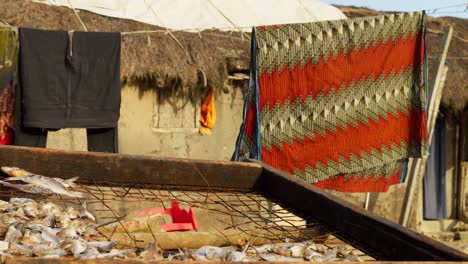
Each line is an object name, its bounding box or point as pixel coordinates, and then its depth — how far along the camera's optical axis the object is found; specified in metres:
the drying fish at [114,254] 4.57
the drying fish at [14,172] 6.40
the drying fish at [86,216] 5.75
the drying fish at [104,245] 4.87
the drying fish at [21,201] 5.90
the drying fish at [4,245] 4.61
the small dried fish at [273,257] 5.12
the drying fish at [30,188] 6.12
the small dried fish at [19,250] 4.59
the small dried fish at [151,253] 4.67
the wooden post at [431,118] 13.13
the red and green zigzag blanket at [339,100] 11.11
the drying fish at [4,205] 5.71
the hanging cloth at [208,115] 15.03
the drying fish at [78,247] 4.70
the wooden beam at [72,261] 3.71
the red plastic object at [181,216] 10.03
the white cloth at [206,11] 14.65
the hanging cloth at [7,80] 10.90
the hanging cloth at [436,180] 19.26
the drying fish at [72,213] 5.68
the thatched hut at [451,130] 17.83
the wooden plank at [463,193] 19.85
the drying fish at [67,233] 5.10
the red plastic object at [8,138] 10.99
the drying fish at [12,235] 4.86
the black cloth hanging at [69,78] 10.54
